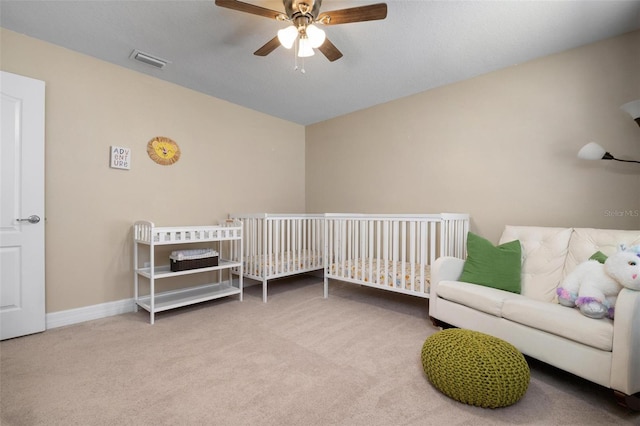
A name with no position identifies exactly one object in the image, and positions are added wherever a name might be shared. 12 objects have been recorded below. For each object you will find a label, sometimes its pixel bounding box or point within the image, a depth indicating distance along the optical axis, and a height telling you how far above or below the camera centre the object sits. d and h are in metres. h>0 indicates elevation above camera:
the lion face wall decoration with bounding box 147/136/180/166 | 2.92 +0.65
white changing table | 2.56 -0.58
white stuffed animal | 1.47 -0.40
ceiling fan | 1.60 +1.17
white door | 2.12 +0.03
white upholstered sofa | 1.37 -0.61
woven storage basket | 2.71 -0.48
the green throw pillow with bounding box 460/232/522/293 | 2.11 -0.41
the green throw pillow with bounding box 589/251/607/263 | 1.79 -0.28
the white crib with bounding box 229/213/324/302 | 3.15 -0.40
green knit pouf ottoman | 1.37 -0.80
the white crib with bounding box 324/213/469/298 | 2.52 -0.37
